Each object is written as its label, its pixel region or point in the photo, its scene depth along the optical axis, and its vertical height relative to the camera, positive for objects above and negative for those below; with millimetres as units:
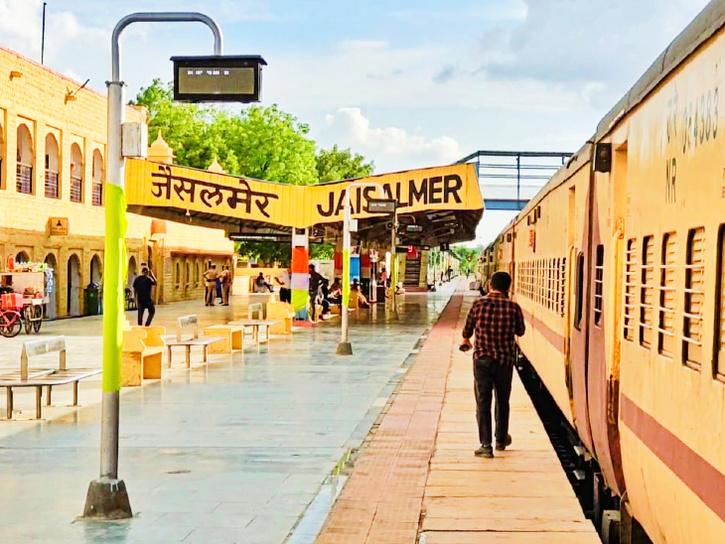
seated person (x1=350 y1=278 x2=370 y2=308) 41531 -959
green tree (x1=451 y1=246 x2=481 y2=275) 188275 +1176
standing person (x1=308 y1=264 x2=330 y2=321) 32594 -454
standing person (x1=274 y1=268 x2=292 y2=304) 35219 -582
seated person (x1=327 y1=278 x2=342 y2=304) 39197 -754
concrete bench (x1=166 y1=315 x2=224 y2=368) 18672 -1238
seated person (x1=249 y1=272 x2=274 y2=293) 61753 -883
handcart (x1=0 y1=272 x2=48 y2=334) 28172 -617
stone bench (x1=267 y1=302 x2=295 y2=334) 27688 -1132
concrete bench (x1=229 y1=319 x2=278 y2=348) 23812 -1173
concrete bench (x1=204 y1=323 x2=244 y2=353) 21609 -1330
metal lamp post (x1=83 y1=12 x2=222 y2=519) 7691 -269
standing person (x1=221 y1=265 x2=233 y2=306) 47688 -705
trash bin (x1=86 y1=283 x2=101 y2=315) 37906 -1110
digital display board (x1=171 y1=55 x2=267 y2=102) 7590 +1295
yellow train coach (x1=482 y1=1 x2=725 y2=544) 4234 -107
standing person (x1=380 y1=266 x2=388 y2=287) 54144 -224
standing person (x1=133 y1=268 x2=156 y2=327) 28812 -609
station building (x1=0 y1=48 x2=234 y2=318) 32062 +2823
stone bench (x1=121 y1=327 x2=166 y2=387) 15875 -1320
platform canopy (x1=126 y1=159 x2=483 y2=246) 29453 +2037
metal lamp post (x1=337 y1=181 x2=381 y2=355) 21250 -191
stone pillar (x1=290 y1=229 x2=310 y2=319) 31453 -44
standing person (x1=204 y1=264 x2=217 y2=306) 46031 -689
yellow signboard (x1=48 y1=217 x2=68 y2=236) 34594 +1314
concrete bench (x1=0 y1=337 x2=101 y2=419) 12531 -1286
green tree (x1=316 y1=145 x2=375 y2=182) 89062 +8519
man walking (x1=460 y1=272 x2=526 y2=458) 9477 -595
